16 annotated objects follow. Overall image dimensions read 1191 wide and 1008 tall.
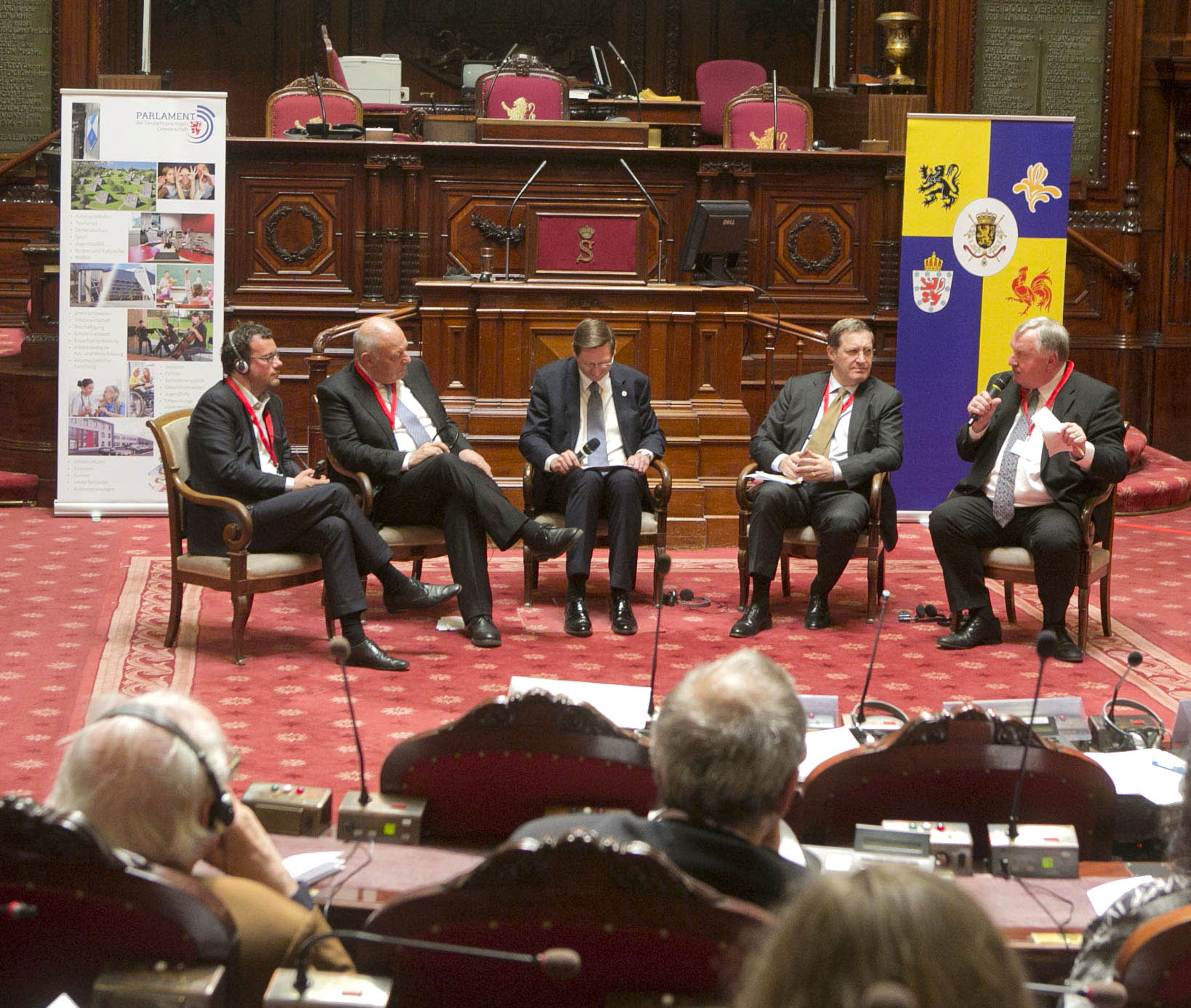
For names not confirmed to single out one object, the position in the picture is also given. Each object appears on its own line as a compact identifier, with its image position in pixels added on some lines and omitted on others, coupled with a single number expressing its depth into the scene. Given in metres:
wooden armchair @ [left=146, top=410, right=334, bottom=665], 5.00
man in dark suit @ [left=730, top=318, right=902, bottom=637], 5.67
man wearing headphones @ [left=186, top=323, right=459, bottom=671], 5.14
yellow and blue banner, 7.55
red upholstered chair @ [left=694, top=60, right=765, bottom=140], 10.75
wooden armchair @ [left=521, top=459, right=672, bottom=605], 5.78
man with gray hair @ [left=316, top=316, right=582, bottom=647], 5.46
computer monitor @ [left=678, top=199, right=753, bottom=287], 7.16
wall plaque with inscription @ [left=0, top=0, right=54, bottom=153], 10.06
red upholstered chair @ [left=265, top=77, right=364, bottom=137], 8.88
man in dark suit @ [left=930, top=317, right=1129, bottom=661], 5.32
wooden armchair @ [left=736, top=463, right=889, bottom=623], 5.74
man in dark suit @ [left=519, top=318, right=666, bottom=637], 5.64
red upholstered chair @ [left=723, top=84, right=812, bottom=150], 8.97
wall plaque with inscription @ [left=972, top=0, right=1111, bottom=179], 9.79
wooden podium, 6.90
